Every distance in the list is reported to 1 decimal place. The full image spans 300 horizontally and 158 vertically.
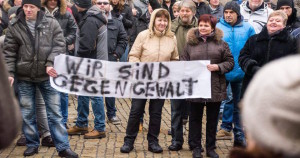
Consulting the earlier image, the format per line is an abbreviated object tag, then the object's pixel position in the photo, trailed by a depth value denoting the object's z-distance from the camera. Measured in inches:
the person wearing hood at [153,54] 325.7
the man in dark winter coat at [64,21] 367.2
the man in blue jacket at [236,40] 352.5
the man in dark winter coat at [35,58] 305.9
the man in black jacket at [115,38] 388.5
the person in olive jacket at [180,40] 343.0
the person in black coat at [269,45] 308.5
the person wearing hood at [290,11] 394.6
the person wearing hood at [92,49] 350.0
